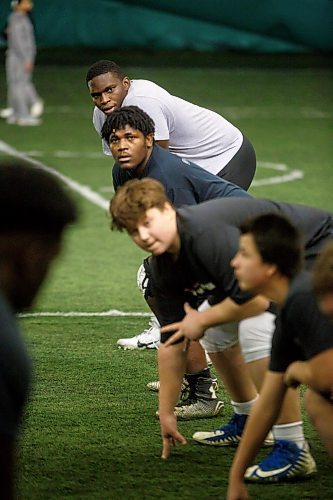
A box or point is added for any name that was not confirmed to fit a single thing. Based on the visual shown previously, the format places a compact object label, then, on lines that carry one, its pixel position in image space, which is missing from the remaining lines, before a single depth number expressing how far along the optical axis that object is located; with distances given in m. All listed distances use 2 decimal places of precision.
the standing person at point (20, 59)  36.56
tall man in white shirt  13.34
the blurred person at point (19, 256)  6.08
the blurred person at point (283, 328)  8.79
